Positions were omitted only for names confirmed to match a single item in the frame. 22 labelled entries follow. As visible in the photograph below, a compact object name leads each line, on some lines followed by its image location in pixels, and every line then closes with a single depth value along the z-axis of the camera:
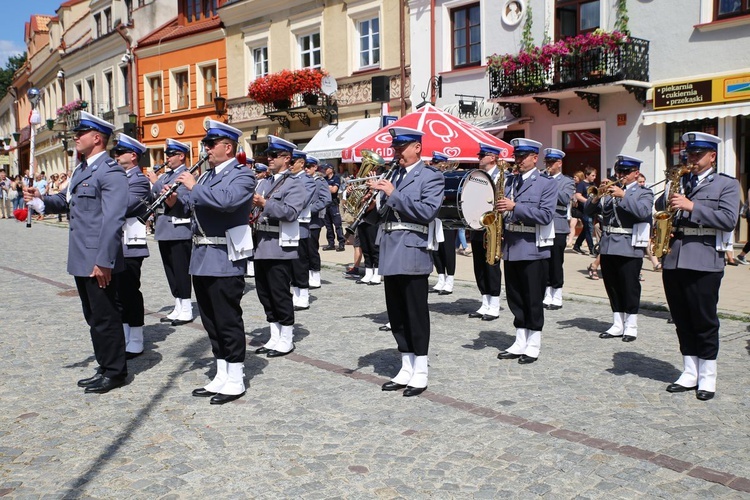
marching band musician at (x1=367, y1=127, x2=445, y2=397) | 5.84
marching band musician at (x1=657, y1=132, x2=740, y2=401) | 5.76
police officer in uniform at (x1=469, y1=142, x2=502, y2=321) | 8.98
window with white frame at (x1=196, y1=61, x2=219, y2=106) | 28.75
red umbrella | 12.86
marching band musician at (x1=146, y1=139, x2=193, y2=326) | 8.52
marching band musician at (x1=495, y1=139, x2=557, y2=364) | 6.97
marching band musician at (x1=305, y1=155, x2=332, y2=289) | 10.97
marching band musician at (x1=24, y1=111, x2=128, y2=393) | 5.91
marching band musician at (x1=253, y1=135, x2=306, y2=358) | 7.24
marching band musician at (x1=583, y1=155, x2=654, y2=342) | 7.83
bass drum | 7.15
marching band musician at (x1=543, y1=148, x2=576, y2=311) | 9.84
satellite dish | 22.58
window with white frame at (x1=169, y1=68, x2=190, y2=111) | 30.14
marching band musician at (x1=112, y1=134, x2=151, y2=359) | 7.11
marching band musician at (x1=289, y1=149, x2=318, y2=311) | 8.92
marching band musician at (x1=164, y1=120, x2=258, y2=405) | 5.73
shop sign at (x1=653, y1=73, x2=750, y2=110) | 14.54
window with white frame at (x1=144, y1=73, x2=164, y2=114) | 31.59
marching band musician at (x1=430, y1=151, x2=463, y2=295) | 10.77
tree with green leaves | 75.25
